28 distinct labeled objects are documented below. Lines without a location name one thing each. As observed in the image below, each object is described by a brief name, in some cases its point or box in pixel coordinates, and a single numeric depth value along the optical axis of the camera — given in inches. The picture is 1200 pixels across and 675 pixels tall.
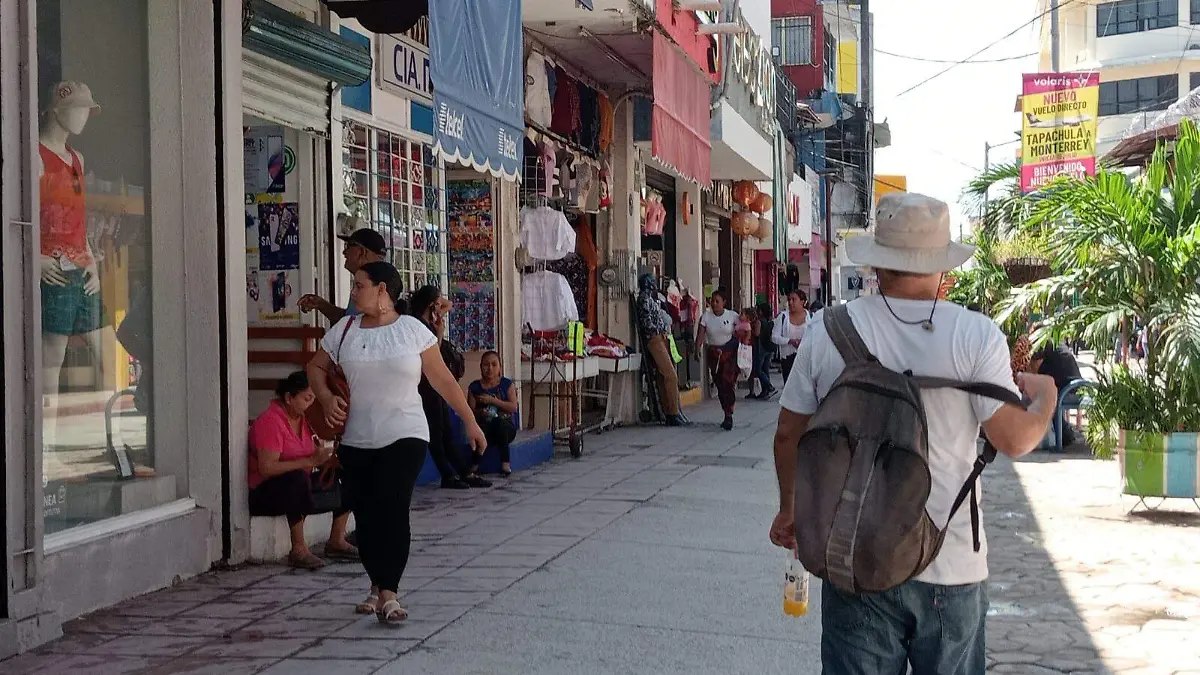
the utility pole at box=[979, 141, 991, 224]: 2282.2
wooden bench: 324.2
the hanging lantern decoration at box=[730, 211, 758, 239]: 954.1
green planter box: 363.9
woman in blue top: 441.1
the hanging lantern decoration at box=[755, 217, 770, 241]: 989.2
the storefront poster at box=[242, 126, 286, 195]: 344.5
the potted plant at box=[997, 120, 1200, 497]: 366.0
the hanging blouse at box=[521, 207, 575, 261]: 528.4
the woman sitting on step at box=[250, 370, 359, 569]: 290.7
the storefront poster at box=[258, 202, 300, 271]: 346.0
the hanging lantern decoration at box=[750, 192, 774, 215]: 952.3
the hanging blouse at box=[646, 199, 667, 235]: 710.5
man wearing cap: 287.7
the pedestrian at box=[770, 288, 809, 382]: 722.8
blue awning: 290.8
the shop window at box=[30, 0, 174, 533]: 247.3
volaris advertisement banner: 1049.5
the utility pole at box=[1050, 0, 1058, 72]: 2149.4
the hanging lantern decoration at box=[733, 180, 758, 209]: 945.5
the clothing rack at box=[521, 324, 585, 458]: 526.6
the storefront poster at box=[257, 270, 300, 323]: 348.2
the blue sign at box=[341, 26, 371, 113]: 372.2
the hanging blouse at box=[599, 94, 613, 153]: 627.5
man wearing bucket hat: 128.4
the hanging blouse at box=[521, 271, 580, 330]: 535.8
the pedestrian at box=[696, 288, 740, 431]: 733.9
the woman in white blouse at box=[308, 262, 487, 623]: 233.9
